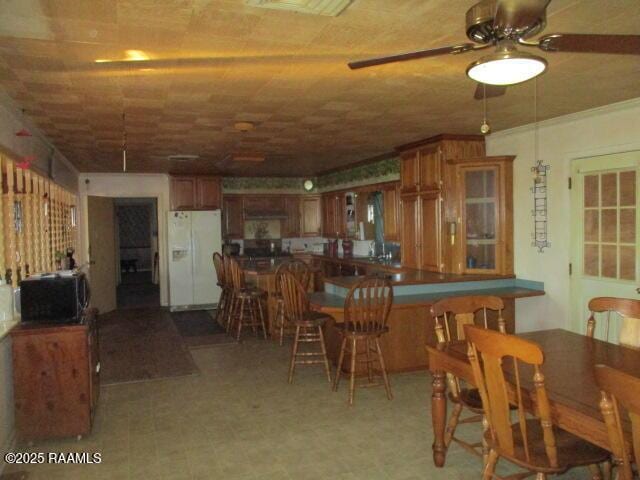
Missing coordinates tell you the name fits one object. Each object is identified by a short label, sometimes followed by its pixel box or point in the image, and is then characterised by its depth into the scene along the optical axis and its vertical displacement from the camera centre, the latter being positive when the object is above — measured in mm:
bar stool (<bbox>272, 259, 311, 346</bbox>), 5113 -541
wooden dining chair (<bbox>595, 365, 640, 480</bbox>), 1538 -594
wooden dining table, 1921 -672
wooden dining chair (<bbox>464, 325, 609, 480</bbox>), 1999 -764
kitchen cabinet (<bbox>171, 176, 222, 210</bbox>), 8484 +614
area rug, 4801 -1298
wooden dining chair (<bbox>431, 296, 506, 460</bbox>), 2699 -637
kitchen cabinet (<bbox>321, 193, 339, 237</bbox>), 8875 +215
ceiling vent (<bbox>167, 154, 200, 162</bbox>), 6537 +940
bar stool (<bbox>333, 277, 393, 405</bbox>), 3990 -733
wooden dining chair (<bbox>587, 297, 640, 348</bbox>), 2738 -506
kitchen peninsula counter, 4672 -685
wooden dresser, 3240 -938
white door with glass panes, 4129 -89
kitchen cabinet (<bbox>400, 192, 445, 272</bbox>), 5605 -70
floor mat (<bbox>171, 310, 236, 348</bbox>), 6027 -1288
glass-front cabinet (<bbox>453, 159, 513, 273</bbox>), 5363 +63
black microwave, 3438 -444
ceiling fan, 1808 +669
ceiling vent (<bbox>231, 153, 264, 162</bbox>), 5984 +838
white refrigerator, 8250 -446
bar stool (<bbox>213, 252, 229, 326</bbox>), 6992 -813
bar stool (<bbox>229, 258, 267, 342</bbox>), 6105 -914
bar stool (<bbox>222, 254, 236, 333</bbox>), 6535 -867
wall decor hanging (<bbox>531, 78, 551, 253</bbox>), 4945 +183
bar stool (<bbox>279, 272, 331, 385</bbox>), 4410 -727
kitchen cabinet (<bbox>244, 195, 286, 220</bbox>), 9211 +408
